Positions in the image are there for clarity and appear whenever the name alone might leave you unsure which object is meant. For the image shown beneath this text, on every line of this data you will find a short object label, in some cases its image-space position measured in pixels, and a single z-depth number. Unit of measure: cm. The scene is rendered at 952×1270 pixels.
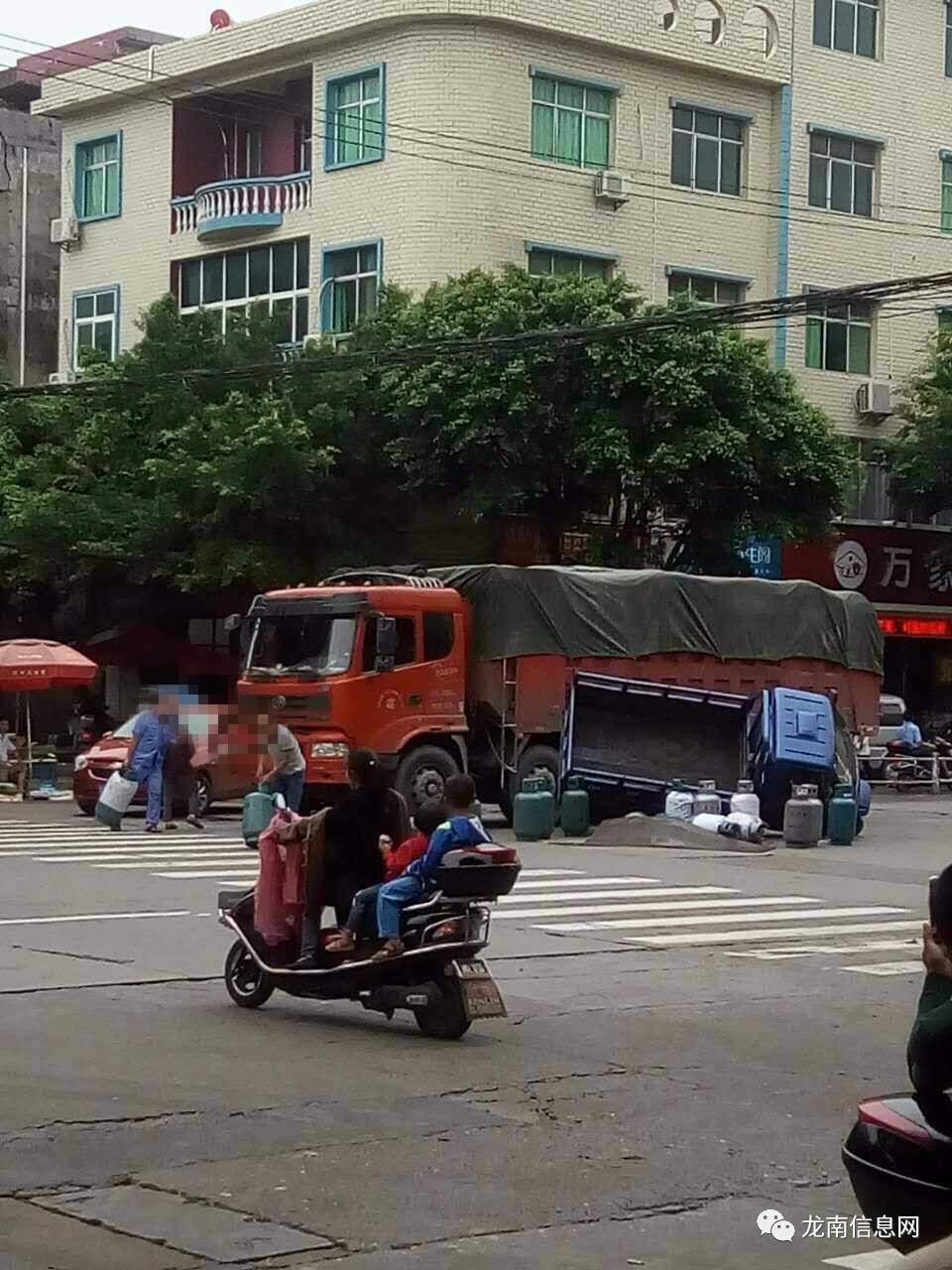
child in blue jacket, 1109
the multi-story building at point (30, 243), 4891
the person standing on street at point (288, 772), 2275
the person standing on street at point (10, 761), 3281
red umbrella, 3150
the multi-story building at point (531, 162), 3747
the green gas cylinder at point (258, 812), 2286
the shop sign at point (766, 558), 3925
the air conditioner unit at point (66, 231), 4378
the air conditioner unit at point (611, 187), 3847
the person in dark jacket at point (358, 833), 1164
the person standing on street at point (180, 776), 2539
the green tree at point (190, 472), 3394
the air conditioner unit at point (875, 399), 4184
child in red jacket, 1130
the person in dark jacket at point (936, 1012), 515
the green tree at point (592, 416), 3328
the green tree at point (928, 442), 3968
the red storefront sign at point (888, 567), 4116
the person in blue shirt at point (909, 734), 3782
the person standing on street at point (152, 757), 2522
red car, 2552
